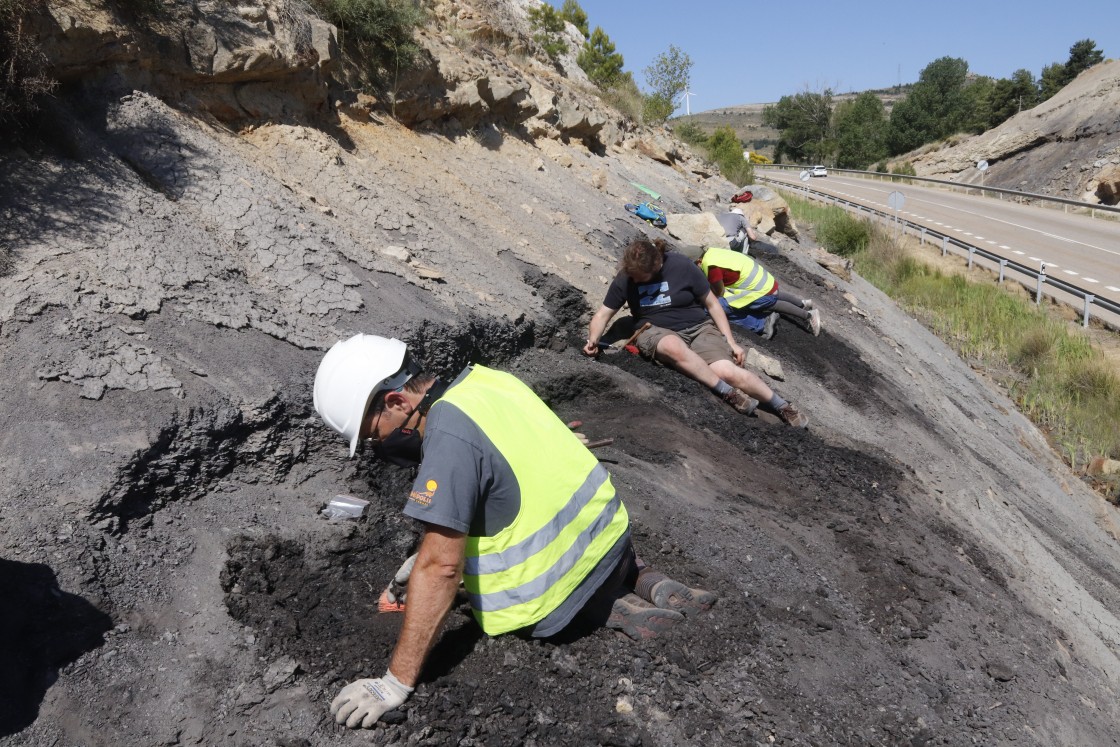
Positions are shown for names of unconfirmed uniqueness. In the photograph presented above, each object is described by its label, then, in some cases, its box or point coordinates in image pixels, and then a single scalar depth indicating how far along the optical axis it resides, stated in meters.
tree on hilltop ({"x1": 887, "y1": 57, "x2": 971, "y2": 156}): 64.94
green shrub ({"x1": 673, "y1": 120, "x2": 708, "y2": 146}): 28.11
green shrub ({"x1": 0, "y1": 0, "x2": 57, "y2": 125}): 4.50
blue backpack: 11.42
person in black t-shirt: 6.37
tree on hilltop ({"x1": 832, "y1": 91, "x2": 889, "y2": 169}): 67.06
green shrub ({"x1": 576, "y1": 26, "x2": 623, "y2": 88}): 20.48
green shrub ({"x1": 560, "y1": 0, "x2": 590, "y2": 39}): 24.11
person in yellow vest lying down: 7.97
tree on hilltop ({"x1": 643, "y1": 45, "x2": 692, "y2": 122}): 33.66
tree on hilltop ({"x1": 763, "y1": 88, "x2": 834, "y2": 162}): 72.88
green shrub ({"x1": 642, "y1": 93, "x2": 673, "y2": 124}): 19.88
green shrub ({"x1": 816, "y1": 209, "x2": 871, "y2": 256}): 20.42
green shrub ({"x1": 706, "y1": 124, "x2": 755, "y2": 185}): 24.56
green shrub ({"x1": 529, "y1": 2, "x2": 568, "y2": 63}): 17.95
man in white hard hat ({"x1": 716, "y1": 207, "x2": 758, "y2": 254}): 10.49
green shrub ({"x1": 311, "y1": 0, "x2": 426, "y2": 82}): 7.88
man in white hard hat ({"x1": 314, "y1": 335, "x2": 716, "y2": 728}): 2.52
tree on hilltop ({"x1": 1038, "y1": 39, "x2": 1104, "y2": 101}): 61.28
